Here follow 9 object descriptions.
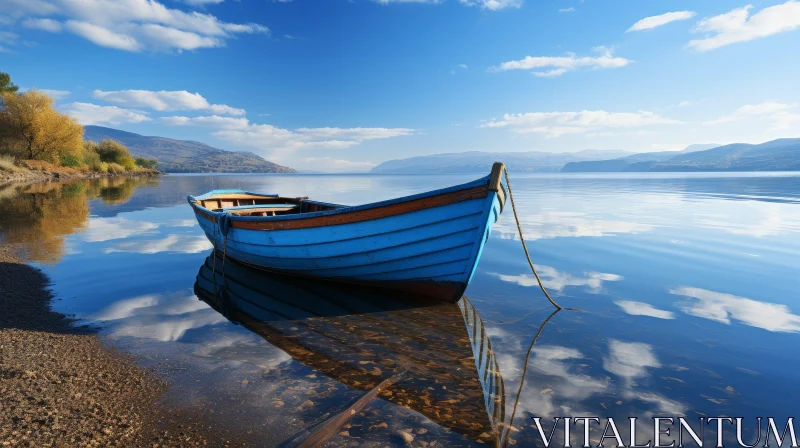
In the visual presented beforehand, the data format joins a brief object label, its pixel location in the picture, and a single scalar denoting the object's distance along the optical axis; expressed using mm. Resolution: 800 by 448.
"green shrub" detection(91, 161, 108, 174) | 72500
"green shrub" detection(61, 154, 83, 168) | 61750
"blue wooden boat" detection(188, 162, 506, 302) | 7359
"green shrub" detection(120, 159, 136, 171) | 87062
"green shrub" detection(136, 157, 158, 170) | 109000
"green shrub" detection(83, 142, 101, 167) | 72031
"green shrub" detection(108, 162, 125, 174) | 78500
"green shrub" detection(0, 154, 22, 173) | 44062
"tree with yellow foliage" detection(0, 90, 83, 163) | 53094
